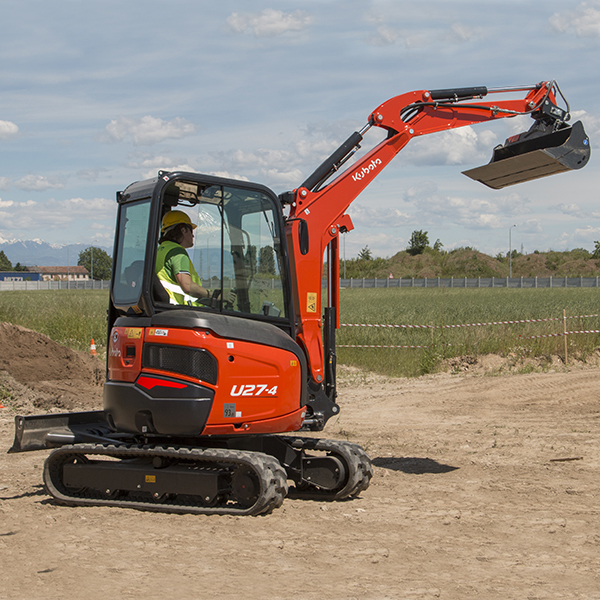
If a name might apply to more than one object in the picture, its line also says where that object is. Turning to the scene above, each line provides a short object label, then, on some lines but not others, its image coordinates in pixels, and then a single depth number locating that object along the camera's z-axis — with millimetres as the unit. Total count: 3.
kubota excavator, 5762
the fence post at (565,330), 16297
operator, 5961
